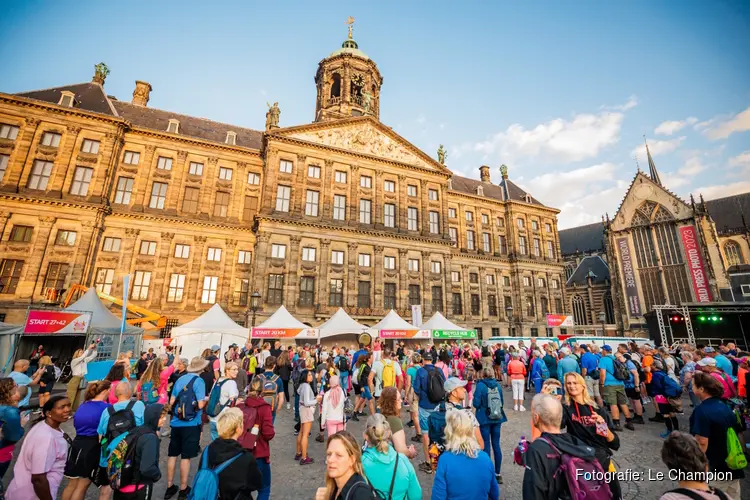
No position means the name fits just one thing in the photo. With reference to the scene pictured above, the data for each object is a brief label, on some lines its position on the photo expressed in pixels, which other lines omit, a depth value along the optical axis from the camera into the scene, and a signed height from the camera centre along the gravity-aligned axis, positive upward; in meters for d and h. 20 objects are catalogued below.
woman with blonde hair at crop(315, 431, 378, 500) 2.43 -1.09
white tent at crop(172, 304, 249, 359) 18.19 -0.53
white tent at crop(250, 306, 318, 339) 17.97 -0.19
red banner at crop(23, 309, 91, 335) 13.91 -0.01
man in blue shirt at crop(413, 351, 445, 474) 6.80 -1.52
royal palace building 25.05 +10.13
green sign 21.14 -0.38
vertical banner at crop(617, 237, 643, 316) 45.62 +7.42
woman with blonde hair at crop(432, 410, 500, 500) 3.05 -1.31
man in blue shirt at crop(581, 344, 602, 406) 10.41 -1.13
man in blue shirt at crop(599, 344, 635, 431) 9.56 -1.62
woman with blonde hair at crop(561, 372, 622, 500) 3.79 -1.04
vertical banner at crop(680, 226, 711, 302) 41.38 +8.76
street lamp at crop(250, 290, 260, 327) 25.69 +1.64
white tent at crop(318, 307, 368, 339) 19.98 -0.03
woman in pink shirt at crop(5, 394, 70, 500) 3.81 -1.58
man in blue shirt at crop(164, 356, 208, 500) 5.66 -1.95
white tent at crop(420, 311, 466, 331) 21.76 +0.20
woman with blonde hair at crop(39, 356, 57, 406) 9.05 -1.67
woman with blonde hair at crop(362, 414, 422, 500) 2.94 -1.27
